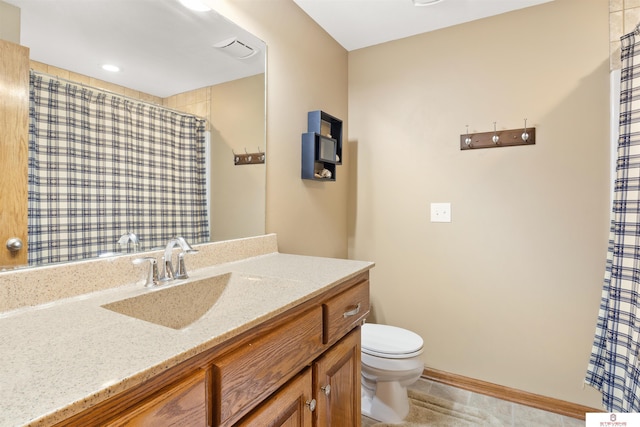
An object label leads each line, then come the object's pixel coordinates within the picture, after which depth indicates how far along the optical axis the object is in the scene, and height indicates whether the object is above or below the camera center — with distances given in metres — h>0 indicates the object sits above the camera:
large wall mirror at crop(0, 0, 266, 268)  0.93 +0.50
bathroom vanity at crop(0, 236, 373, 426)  0.47 -0.28
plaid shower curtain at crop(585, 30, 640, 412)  1.37 -0.25
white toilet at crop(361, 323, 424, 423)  1.63 -0.83
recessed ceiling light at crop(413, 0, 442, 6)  1.78 +1.16
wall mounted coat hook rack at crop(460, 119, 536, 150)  1.85 +0.42
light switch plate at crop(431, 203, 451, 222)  2.08 -0.02
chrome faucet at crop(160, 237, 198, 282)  1.04 -0.18
